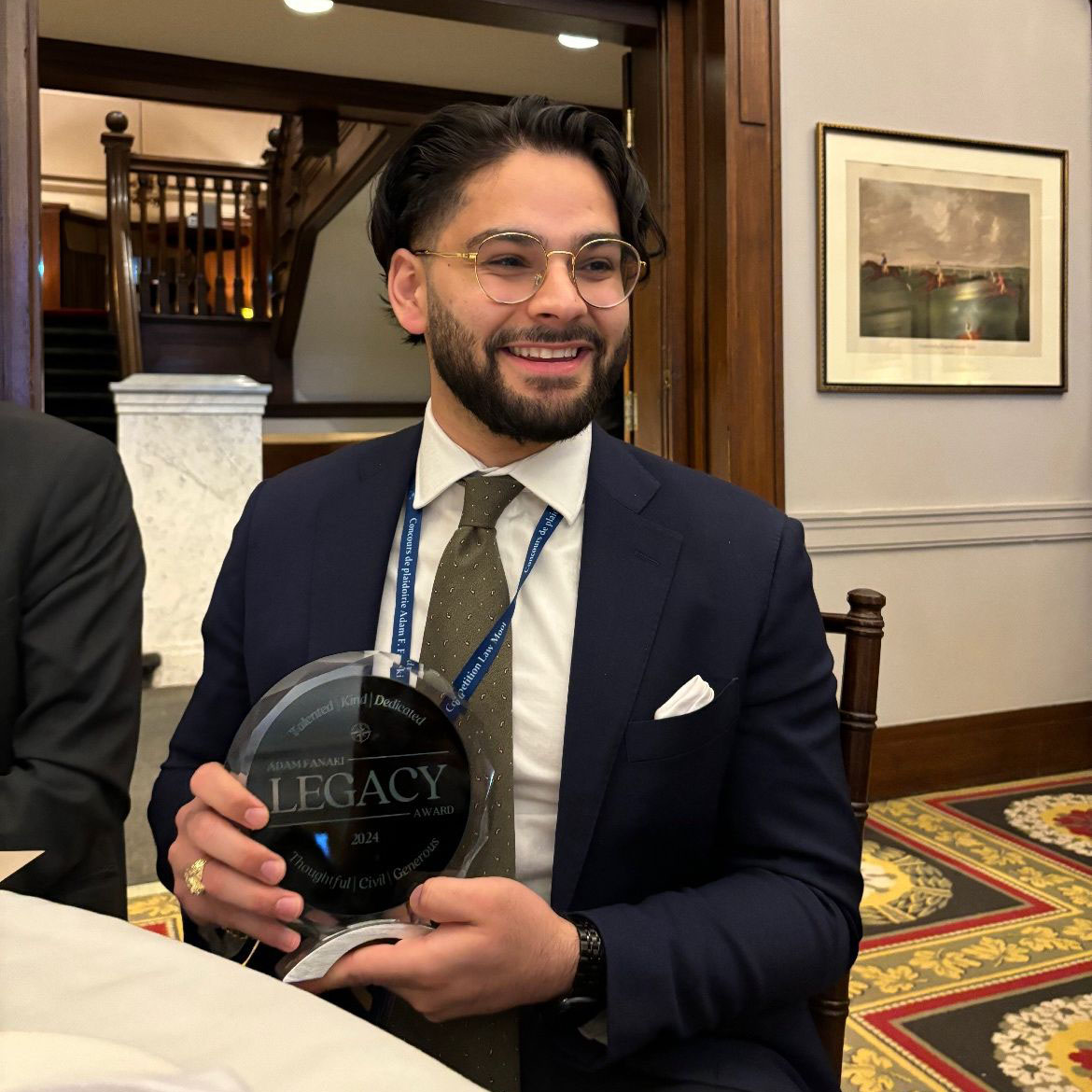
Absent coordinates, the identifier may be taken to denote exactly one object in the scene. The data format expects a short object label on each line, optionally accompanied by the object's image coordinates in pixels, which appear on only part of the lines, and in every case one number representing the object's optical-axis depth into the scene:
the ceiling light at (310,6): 4.84
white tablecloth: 0.51
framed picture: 3.49
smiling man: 0.95
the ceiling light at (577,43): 5.27
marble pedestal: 4.99
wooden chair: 1.14
